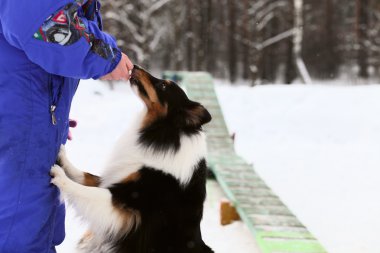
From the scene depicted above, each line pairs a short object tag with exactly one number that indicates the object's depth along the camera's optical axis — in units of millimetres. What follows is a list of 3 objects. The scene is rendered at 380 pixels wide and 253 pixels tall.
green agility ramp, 3459
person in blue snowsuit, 1787
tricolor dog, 2451
